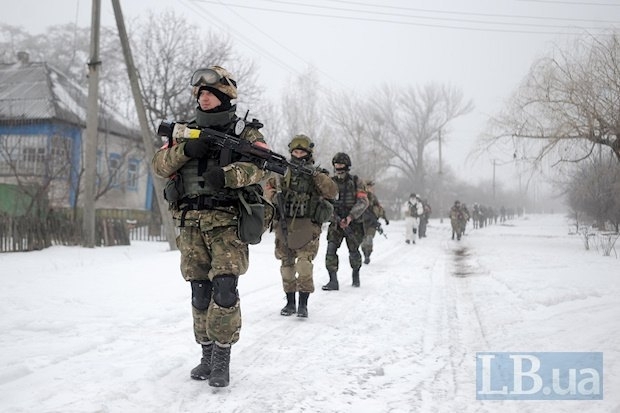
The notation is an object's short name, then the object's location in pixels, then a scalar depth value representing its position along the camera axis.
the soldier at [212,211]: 2.97
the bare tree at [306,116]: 31.41
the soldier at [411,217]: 17.44
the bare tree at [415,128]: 51.91
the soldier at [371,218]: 9.65
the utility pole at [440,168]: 40.70
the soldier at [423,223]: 22.04
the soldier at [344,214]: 6.76
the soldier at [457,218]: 20.16
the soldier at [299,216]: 5.11
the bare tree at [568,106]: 13.56
